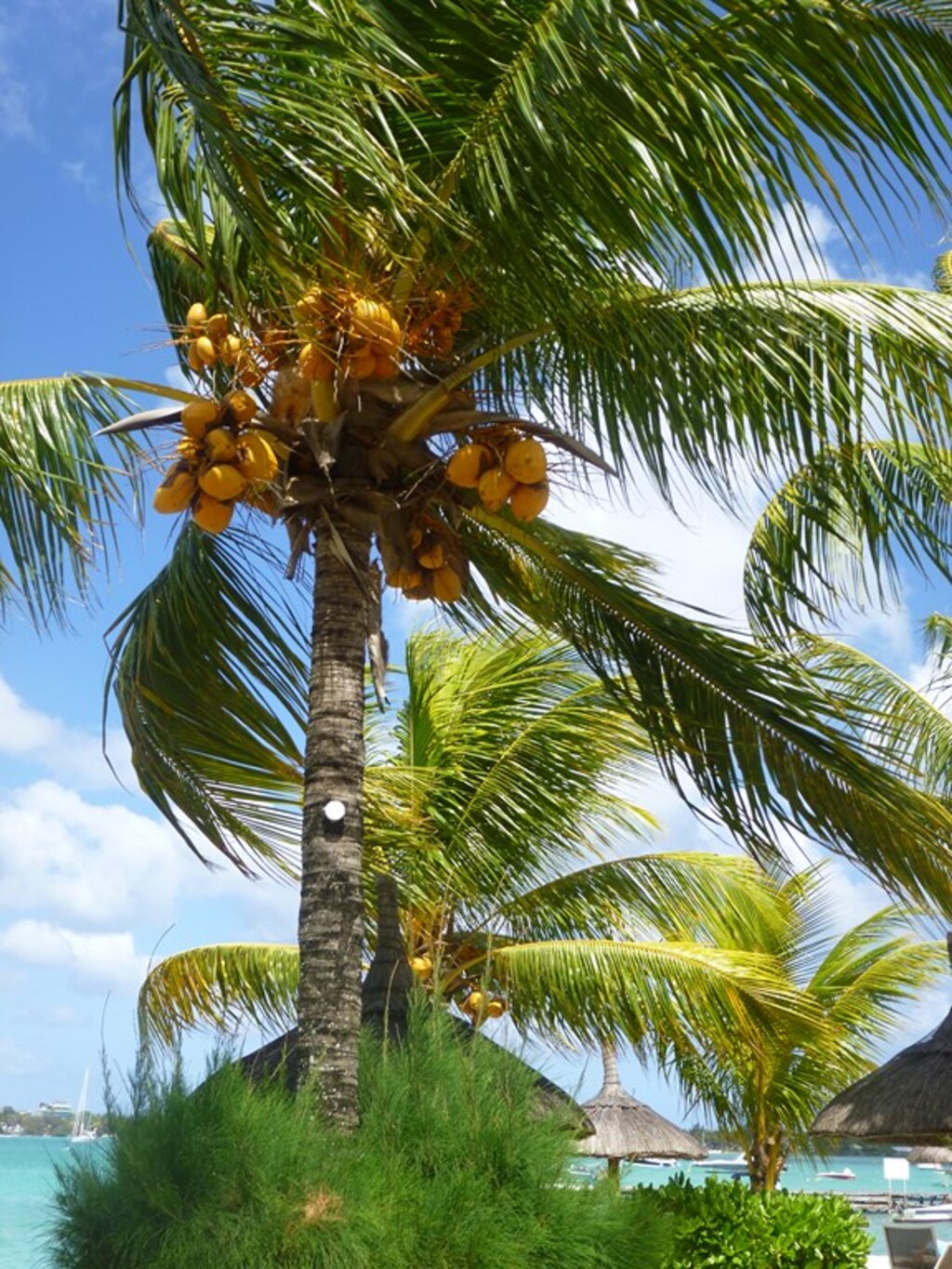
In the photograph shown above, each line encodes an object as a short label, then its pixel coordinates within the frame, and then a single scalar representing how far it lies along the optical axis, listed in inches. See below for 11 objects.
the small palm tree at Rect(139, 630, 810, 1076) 412.2
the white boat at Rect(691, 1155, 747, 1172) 3732.0
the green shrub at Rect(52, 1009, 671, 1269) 187.3
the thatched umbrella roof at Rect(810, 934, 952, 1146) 429.7
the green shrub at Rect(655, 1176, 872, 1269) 319.9
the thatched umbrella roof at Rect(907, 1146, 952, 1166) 1161.4
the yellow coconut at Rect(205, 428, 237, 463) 215.6
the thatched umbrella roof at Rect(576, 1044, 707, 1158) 780.0
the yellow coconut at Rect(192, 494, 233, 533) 221.0
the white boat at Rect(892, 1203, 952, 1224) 1743.4
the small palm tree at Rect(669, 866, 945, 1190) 693.9
